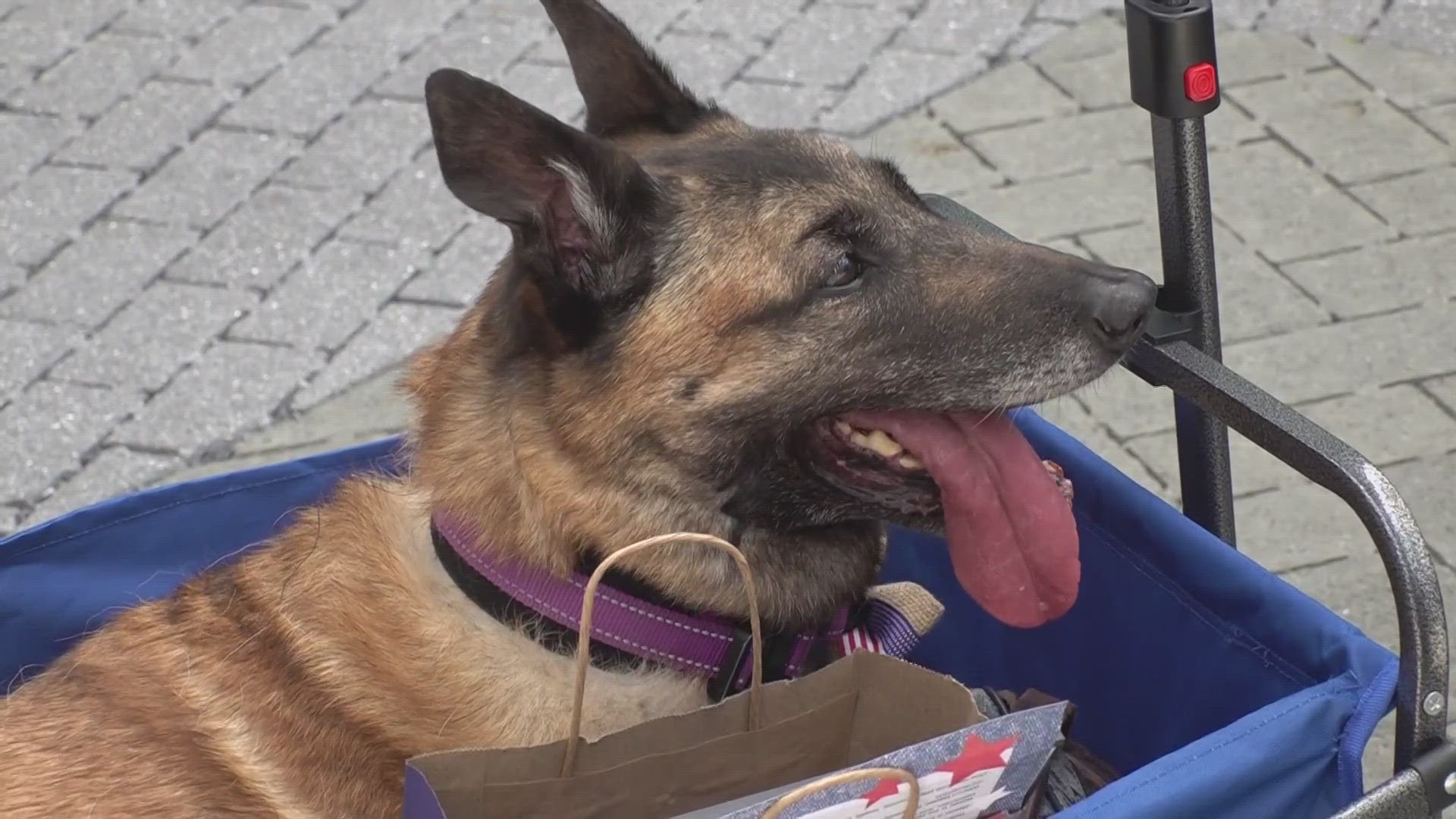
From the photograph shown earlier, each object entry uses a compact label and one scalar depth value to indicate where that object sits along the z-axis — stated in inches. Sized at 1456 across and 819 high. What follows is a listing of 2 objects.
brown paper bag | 49.9
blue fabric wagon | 50.3
